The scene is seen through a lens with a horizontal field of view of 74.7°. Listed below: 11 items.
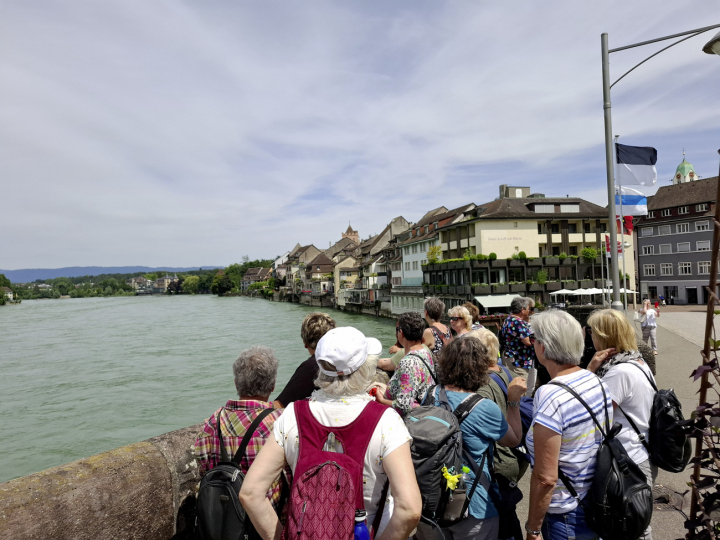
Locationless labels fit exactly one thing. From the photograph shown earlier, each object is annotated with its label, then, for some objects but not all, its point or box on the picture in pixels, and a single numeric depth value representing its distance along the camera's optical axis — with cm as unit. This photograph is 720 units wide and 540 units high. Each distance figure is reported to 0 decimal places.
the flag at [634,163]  847
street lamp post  708
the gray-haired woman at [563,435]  233
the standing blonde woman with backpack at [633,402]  283
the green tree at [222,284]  16950
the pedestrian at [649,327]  1209
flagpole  845
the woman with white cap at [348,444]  190
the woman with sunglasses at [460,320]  523
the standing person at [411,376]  330
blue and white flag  870
